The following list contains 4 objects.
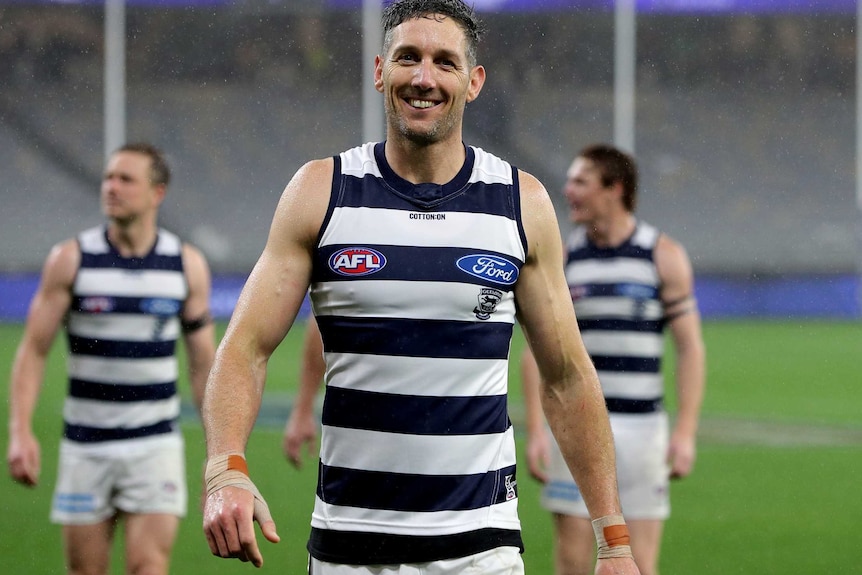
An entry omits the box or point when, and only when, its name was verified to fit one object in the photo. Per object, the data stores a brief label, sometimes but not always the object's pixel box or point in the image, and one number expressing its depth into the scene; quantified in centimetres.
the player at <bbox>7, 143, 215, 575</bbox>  1095
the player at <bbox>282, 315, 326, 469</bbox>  1078
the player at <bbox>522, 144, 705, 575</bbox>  1145
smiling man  620
